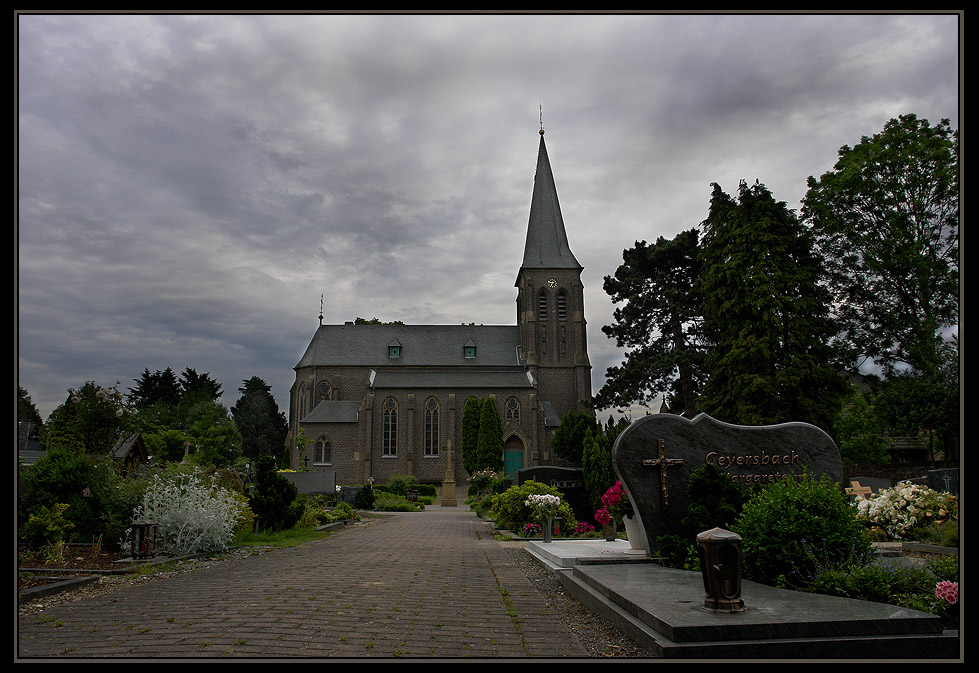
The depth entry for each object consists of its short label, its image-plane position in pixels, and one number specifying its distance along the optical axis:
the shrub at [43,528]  8.95
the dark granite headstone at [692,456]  8.61
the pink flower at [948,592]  4.88
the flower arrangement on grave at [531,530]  15.42
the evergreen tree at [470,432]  47.22
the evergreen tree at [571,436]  42.78
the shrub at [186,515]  10.30
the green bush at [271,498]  14.82
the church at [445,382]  48.19
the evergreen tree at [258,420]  68.69
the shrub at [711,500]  7.88
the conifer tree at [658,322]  31.94
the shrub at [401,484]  42.12
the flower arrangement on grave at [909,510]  10.81
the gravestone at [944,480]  13.11
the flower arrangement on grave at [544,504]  13.98
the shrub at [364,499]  30.67
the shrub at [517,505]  15.84
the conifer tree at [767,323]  21.91
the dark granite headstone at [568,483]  16.75
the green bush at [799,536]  6.09
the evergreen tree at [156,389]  69.56
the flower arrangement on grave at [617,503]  9.56
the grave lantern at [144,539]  9.47
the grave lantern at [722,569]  4.79
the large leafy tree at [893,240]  22.08
